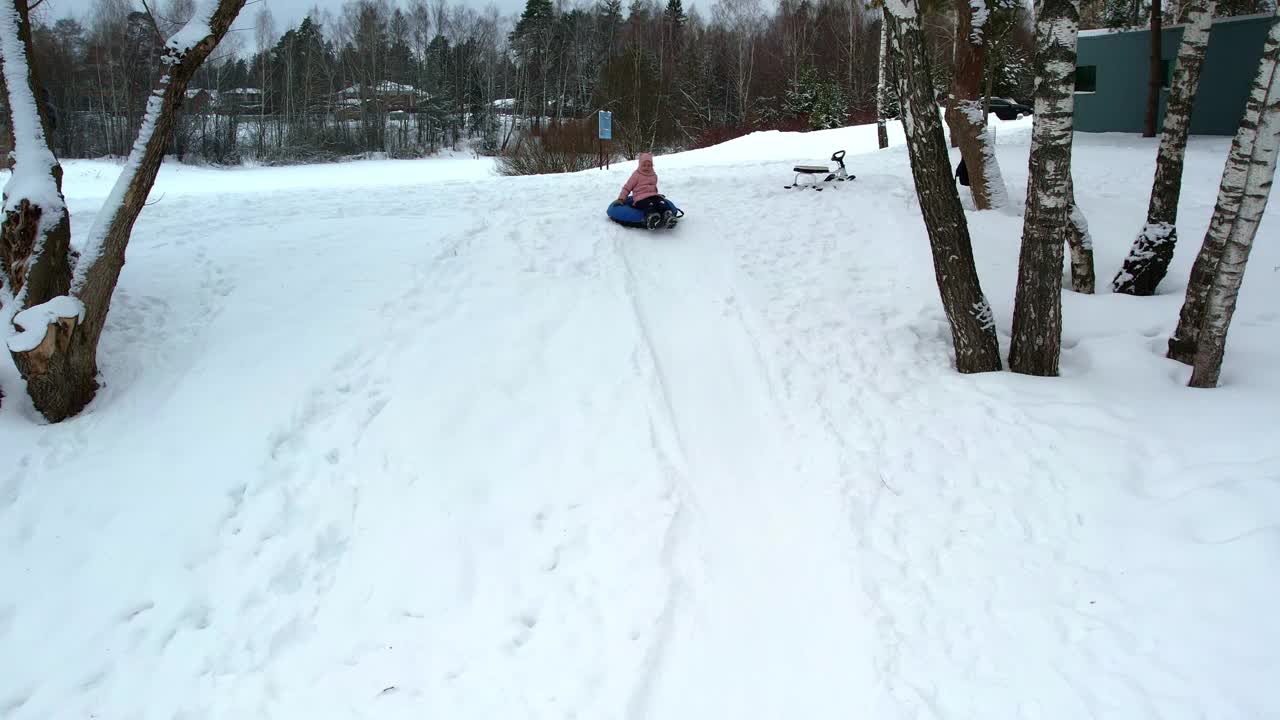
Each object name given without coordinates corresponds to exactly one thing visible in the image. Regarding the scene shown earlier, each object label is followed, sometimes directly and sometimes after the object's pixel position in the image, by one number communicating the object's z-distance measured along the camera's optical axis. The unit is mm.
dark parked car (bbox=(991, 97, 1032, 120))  24469
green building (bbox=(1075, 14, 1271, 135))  14883
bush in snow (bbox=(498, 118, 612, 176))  21312
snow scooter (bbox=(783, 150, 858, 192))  10000
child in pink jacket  8445
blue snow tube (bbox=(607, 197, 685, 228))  8477
